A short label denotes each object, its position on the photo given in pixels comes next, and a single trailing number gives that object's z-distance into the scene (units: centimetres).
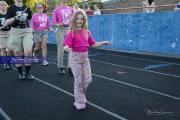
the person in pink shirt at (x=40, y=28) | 1261
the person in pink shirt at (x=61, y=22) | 1023
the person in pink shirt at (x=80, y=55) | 663
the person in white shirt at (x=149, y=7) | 1430
